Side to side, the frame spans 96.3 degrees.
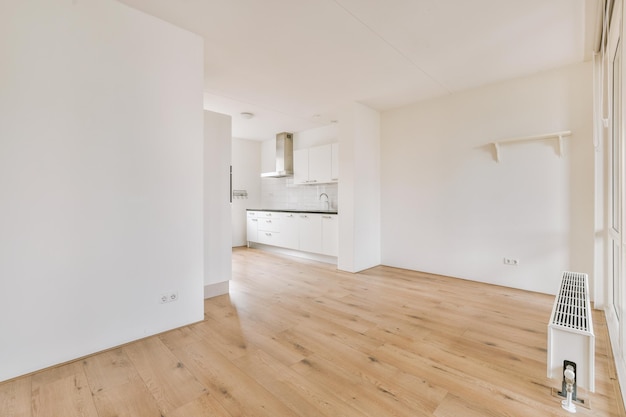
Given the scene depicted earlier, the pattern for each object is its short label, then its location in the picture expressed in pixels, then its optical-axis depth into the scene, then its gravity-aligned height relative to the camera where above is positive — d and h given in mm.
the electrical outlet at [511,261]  3441 -658
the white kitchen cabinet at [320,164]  5301 +880
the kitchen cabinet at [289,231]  5391 -433
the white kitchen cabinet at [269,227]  5764 -391
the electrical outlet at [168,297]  2340 -743
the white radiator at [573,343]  1448 -712
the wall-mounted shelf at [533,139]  3066 +815
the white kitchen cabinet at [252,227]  6371 -416
